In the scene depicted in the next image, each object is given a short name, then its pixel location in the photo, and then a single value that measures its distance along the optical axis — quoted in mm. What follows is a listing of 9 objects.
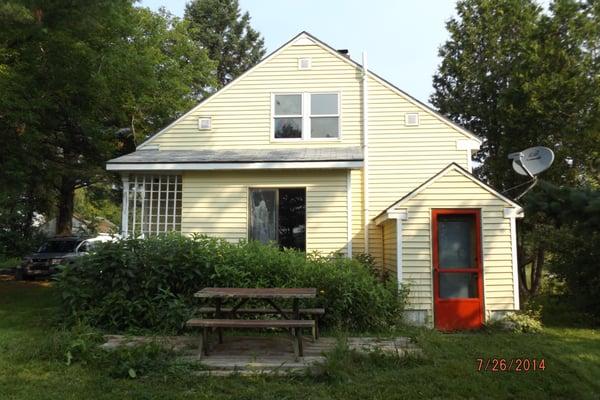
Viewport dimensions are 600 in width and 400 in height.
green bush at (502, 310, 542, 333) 8836
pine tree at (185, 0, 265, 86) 37594
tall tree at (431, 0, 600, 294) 13125
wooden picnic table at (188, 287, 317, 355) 6074
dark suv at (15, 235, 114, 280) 18578
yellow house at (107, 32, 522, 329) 9383
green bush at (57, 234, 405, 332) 8102
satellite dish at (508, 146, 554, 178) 9689
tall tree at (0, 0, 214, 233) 9766
